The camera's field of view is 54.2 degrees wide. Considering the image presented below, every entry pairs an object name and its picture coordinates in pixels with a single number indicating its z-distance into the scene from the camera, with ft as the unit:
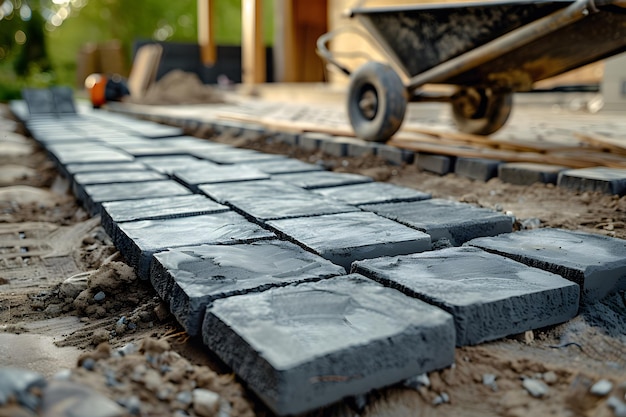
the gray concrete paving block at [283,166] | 12.17
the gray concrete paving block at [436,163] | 12.44
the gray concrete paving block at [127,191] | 9.53
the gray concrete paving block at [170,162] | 12.43
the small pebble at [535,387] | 4.38
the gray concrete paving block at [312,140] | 15.74
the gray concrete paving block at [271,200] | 8.29
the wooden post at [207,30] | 46.93
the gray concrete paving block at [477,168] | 11.56
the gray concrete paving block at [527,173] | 10.69
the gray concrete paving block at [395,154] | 13.38
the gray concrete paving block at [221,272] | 5.33
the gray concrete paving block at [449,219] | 7.48
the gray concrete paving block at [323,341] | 4.13
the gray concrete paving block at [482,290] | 5.08
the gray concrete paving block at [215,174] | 10.75
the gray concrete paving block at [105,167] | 12.04
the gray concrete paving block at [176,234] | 6.79
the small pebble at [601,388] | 4.25
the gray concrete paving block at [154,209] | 8.17
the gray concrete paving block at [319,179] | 10.53
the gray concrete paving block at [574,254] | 5.83
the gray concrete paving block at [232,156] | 13.50
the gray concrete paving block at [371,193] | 9.27
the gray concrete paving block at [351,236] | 6.53
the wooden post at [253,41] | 43.01
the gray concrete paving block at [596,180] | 9.56
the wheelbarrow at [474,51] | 11.69
